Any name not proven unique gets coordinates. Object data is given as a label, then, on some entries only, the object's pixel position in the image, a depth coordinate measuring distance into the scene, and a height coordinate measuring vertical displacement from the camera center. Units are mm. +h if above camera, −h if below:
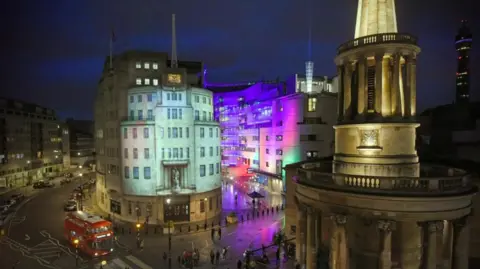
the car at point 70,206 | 59653 -13106
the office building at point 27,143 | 89750 -2576
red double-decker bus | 35062 -10923
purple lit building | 67688 +1352
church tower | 22734 +2290
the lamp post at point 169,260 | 33412 -13043
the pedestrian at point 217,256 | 34125 -12923
